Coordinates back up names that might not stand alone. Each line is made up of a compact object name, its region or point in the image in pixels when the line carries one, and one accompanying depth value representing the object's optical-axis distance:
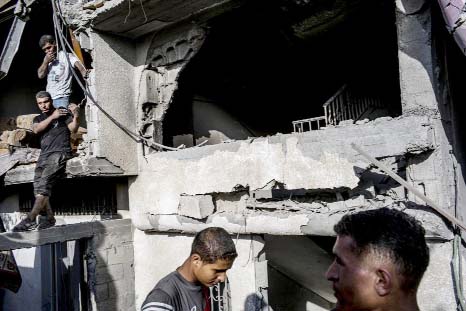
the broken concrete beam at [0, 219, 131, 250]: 4.95
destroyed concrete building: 3.62
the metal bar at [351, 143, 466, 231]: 3.02
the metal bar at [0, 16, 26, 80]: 6.71
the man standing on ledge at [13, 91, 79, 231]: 5.34
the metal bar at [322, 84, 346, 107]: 5.21
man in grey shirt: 2.61
